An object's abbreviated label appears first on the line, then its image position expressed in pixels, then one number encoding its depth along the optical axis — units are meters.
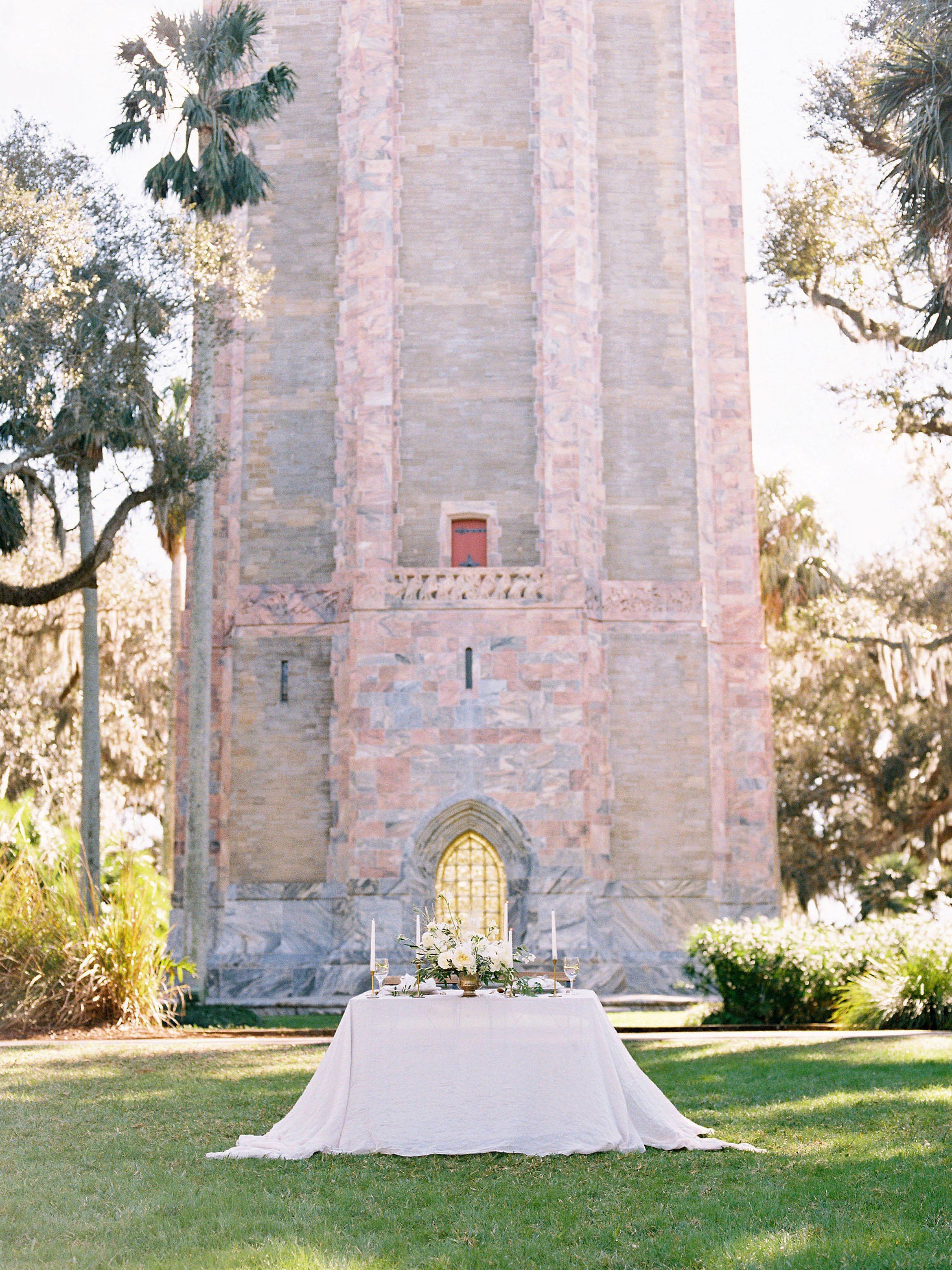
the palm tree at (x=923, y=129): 15.37
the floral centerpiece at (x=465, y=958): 9.90
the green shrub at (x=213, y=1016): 20.34
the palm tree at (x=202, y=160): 24.27
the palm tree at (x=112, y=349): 20.16
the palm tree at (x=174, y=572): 28.19
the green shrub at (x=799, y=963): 19.00
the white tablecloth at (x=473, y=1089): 9.31
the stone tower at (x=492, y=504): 25.14
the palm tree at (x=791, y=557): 31.42
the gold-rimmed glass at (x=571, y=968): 10.34
